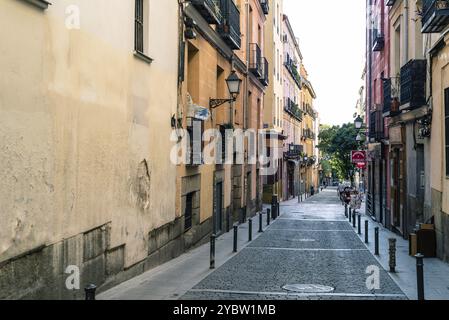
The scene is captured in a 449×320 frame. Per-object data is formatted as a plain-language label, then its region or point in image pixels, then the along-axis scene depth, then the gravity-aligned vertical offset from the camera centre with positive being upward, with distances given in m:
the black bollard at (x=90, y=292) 5.60 -1.17
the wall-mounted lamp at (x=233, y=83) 15.68 +2.58
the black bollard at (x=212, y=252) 12.04 -1.64
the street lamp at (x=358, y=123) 27.55 +2.65
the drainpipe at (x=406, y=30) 17.08 +4.46
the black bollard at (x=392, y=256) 11.46 -1.65
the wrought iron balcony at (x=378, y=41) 21.95 +5.32
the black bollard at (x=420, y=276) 8.09 -1.45
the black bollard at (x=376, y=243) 14.29 -1.71
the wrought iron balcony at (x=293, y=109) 46.66 +5.90
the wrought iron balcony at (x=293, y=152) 44.89 +2.03
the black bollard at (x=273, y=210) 25.60 -1.55
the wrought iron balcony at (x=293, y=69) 47.07 +9.47
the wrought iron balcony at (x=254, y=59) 24.95 +5.25
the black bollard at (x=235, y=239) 14.83 -1.67
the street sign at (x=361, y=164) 26.36 +0.56
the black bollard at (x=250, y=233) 17.42 -1.78
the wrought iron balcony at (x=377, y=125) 22.38 +2.07
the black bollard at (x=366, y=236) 16.69 -1.79
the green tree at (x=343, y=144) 53.19 +3.07
